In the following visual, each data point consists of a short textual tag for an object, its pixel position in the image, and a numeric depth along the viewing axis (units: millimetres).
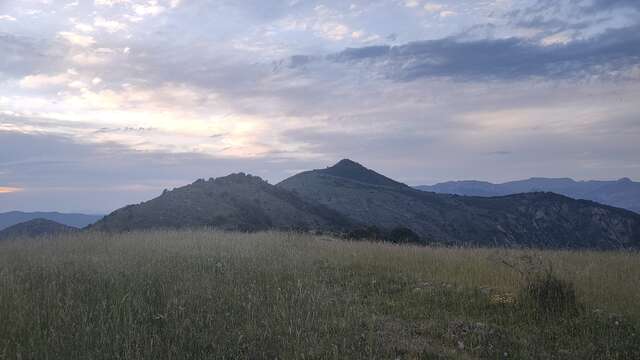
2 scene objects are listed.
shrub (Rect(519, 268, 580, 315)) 8570
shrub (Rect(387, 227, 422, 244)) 26734
